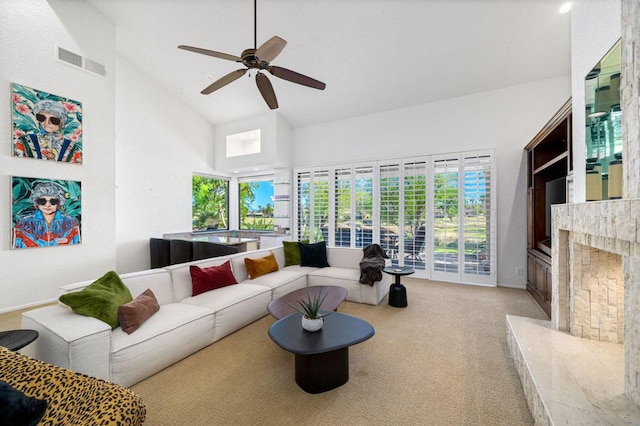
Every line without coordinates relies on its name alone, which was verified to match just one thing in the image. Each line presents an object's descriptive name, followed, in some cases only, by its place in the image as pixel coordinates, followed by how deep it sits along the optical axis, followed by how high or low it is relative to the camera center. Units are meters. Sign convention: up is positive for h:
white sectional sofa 1.69 -0.93
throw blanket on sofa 3.47 -0.73
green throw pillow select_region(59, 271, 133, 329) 1.89 -0.68
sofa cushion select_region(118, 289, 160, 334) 1.96 -0.80
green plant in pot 2.01 -0.84
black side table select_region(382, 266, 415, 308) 3.47 -1.09
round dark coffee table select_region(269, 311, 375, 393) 1.78 -0.94
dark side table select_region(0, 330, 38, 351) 1.52 -0.79
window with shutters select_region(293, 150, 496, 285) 4.41 +0.02
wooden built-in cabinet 3.21 +0.24
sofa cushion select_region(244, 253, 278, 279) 3.54 -0.76
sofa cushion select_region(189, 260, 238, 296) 2.85 -0.76
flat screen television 3.26 +0.23
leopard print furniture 0.98 -0.75
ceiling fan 2.15 +1.36
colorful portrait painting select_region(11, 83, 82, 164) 3.38 +1.22
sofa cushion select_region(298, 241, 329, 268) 4.17 -0.70
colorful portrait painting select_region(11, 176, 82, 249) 3.39 +0.00
